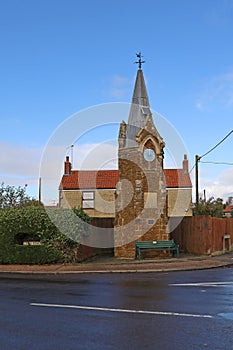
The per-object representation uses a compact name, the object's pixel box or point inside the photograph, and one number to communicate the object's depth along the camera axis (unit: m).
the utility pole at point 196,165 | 31.87
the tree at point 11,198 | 39.62
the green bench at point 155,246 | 21.97
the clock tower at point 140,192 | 22.55
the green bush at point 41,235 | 20.16
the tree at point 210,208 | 40.20
